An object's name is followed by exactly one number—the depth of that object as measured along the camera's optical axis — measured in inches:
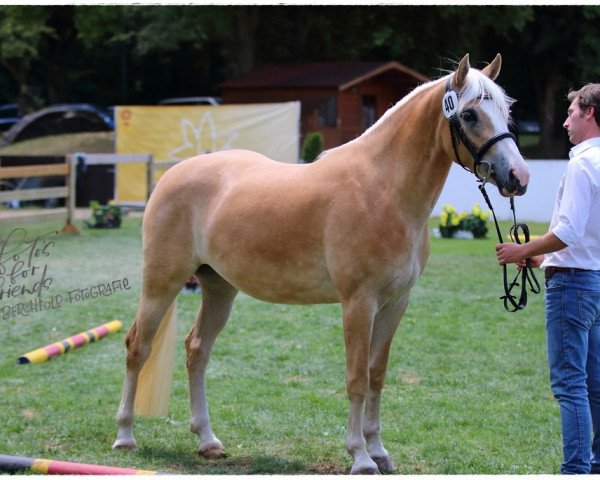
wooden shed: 999.0
